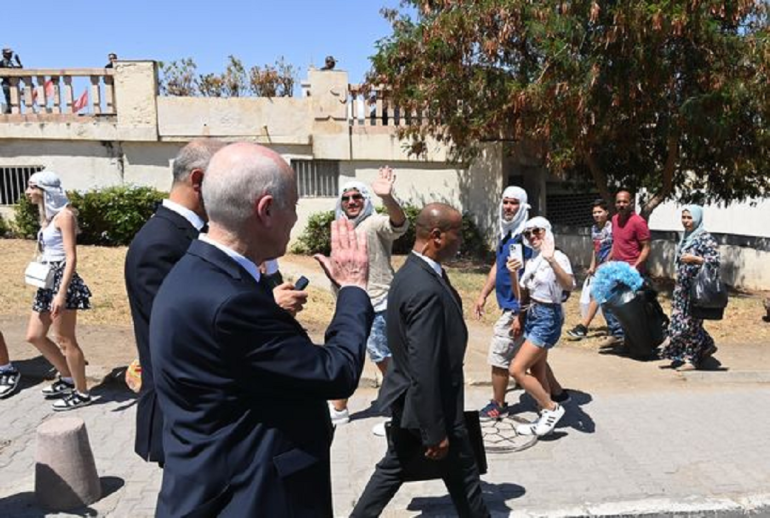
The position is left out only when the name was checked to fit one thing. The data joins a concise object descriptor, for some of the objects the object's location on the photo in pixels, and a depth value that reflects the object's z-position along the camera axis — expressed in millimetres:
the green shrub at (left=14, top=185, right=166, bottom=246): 13672
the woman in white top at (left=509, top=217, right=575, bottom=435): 5082
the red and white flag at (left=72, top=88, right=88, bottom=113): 14641
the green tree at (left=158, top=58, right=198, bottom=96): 17812
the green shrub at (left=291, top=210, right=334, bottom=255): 14750
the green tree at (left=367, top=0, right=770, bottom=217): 9969
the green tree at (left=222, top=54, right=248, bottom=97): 18516
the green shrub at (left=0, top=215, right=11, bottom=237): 14344
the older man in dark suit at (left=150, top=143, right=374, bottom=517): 1831
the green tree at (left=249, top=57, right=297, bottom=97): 18516
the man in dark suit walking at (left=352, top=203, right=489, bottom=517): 3428
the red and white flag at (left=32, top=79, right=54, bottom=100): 14570
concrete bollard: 4145
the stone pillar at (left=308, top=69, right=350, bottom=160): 14961
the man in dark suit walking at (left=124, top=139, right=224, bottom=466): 2805
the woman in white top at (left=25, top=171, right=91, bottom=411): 5578
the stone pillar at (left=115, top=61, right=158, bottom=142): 14586
